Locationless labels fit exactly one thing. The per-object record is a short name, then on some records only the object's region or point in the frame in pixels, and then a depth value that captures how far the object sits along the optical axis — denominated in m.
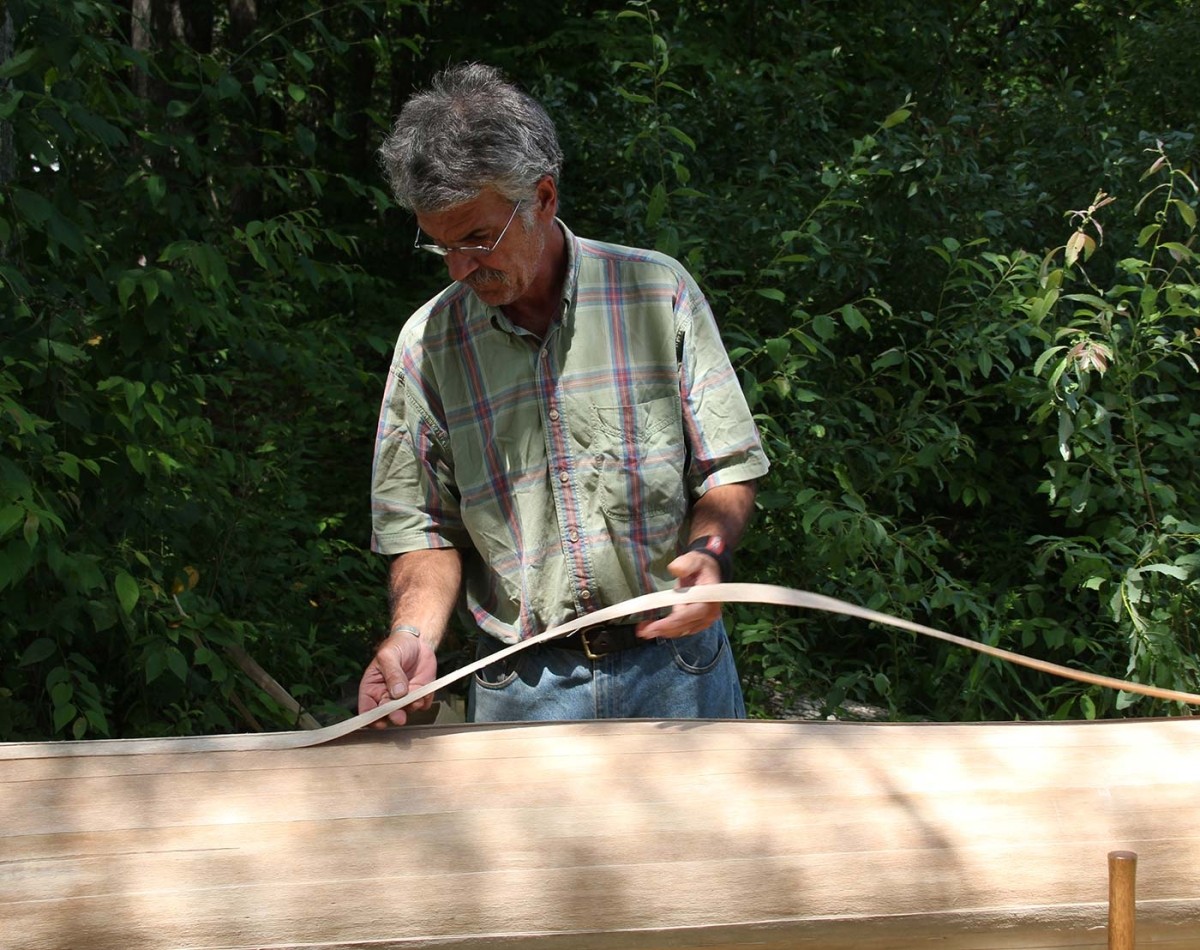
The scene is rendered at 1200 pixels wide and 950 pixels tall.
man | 2.16
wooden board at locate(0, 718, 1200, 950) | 1.41
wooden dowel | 1.10
